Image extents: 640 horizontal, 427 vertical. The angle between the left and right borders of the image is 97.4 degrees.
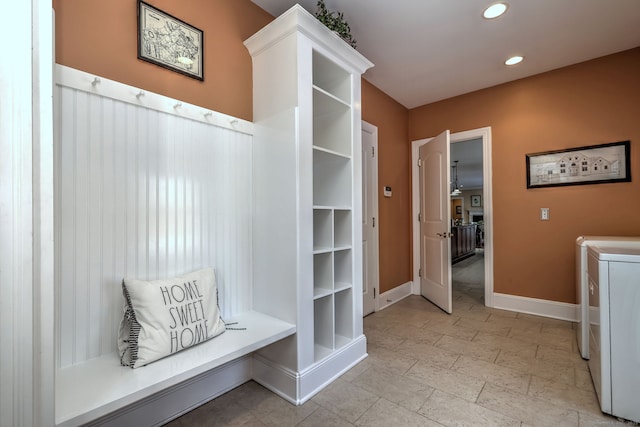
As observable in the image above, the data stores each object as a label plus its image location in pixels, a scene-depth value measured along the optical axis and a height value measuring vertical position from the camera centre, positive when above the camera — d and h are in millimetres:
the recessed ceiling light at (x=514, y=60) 2665 +1483
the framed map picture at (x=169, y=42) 1448 +965
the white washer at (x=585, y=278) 1921 -465
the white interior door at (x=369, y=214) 3025 +16
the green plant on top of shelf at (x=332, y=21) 1858 +1316
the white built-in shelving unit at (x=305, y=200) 1664 +106
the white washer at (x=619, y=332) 1402 -611
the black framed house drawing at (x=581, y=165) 2584 +466
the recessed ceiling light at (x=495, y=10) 1996 +1486
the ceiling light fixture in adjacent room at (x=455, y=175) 7541 +1247
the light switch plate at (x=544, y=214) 2941 -7
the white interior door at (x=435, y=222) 3066 -87
